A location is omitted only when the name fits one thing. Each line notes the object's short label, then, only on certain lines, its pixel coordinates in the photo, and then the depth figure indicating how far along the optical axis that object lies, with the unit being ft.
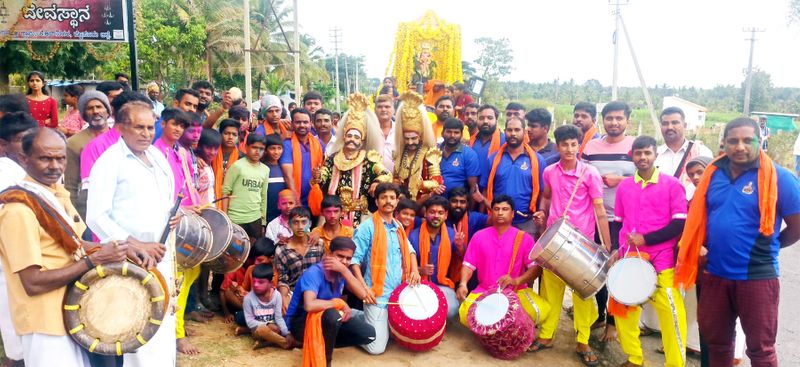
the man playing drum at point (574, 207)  16.34
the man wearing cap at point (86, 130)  14.96
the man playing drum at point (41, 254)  8.70
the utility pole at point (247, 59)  46.83
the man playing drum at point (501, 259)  17.07
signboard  25.07
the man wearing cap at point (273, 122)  21.27
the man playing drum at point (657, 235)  14.90
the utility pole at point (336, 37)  152.56
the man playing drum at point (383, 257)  16.63
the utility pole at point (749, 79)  82.87
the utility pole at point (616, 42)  56.13
